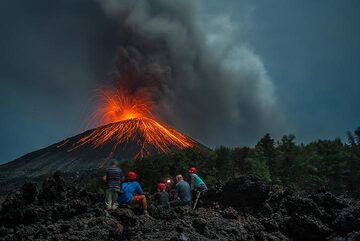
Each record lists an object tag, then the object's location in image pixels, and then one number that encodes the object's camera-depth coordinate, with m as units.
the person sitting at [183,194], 18.20
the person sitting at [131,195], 16.84
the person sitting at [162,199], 17.67
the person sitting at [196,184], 19.55
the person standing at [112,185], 16.83
